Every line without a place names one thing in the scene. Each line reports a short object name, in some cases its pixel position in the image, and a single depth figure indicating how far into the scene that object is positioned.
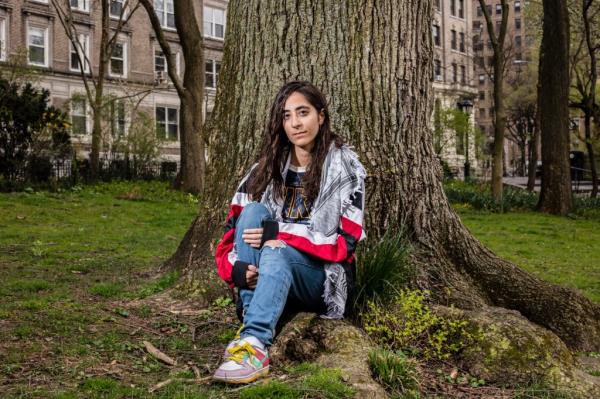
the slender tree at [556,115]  16.55
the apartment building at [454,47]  56.88
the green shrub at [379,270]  4.17
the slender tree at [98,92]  19.60
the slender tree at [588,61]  21.96
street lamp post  26.31
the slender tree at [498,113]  17.83
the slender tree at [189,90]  17.34
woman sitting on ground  3.55
